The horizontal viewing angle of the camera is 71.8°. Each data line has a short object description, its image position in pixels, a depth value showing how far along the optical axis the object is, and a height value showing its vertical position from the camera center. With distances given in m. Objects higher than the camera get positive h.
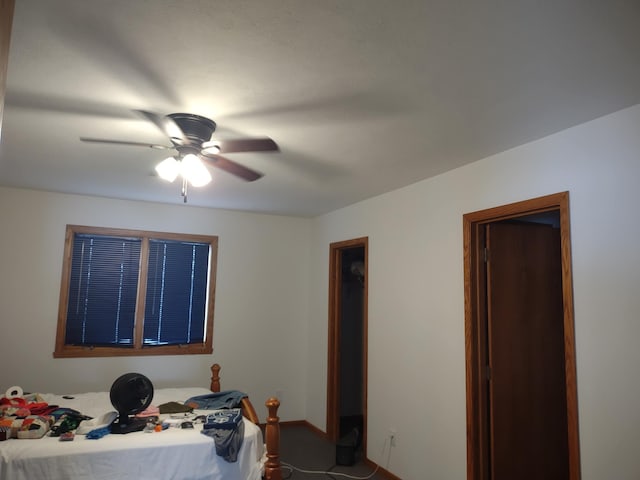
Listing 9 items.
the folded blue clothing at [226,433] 2.77 -0.83
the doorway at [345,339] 4.98 -0.39
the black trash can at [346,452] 4.16 -1.36
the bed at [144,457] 2.52 -0.93
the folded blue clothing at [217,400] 3.51 -0.79
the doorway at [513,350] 3.06 -0.28
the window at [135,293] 4.64 +0.08
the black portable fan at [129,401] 2.93 -0.67
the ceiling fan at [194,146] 2.39 +0.87
